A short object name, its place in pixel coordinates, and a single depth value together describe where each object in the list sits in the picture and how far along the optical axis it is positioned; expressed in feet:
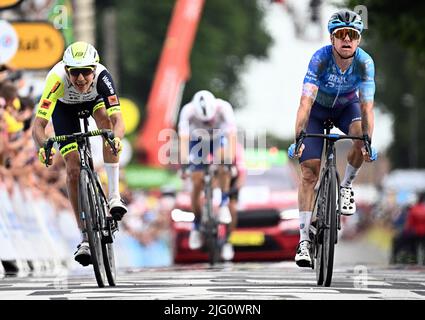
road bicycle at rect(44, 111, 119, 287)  40.11
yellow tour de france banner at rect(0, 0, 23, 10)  75.00
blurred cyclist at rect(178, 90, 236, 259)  61.46
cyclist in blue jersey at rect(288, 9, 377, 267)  41.09
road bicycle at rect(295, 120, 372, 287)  39.55
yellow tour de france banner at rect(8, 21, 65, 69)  92.53
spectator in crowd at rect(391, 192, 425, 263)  98.94
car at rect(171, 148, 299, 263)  73.31
